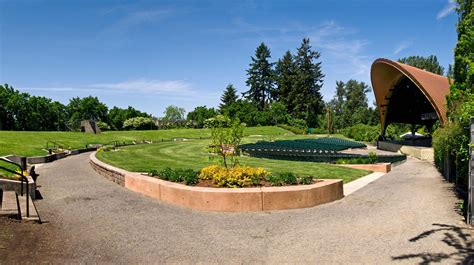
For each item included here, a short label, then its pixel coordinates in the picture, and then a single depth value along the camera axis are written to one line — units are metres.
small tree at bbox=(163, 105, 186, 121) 171.50
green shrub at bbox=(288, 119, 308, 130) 78.50
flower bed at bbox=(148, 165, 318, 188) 10.32
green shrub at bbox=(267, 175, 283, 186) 10.55
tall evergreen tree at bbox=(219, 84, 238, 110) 100.81
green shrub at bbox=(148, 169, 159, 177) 12.47
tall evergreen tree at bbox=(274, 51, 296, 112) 91.44
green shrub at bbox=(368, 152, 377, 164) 19.99
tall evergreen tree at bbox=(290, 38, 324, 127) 86.88
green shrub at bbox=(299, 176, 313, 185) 10.73
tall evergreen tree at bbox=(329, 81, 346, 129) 117.94
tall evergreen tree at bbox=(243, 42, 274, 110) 99.00
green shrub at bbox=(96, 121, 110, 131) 71.20
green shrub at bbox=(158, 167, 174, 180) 11.58
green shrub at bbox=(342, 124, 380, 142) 48.84
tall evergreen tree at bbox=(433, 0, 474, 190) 9.05
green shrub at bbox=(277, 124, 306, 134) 68.04
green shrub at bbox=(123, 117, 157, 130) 75.94
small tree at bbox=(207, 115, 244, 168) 11.91
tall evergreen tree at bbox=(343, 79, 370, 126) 81.50
